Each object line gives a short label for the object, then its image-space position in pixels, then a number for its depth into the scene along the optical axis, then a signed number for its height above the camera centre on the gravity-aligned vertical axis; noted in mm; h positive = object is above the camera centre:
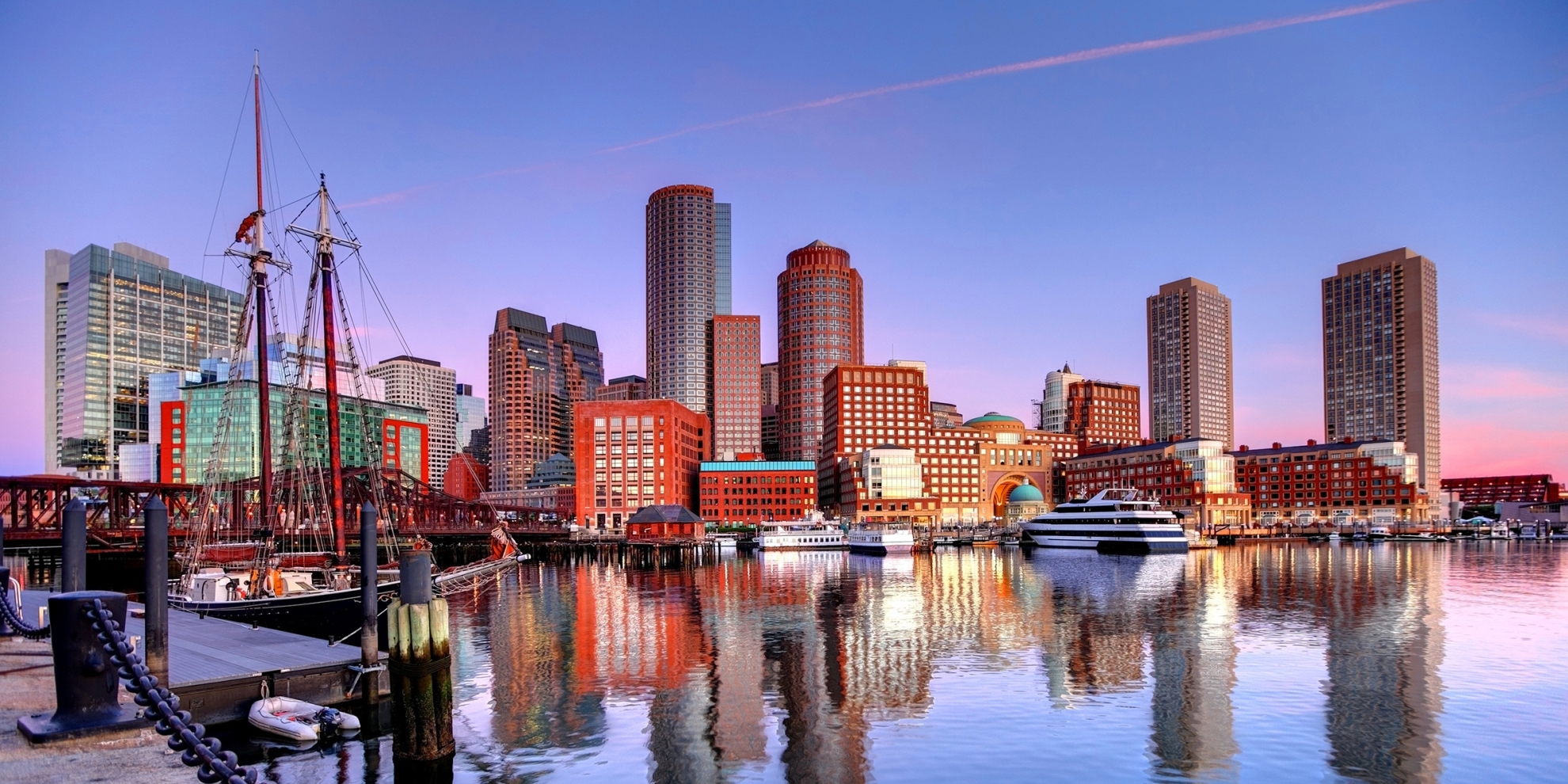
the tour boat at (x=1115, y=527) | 146000 -15415
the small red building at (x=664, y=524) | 183250 -17907
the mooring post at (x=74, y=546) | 25891 -2915
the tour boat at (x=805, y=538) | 168875 -19111
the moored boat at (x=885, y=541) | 158862 -18318
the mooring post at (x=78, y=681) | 15242 -3952
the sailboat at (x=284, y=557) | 48969 -7717
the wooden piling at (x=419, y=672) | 29016 -7155
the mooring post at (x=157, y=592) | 25047 -4253
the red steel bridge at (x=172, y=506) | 113812 -10527
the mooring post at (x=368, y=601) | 34938 -6169
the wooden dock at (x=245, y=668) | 30219 -8093
